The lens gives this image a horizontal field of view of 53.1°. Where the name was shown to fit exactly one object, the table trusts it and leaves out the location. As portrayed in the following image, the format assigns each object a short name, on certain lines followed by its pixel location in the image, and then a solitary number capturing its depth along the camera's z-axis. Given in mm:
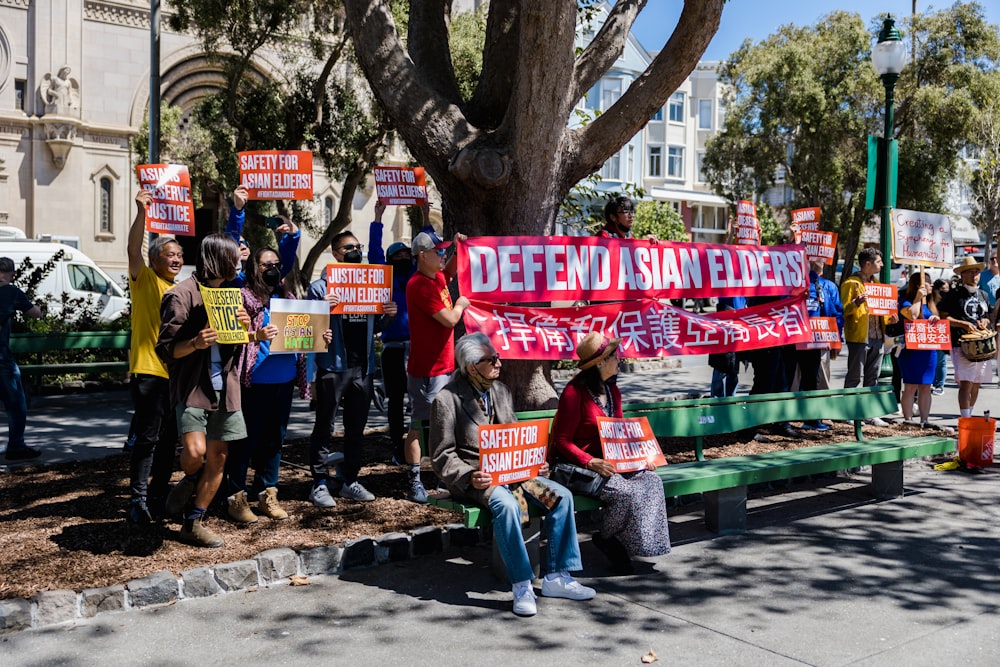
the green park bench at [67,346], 12062
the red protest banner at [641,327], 7418
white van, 19234
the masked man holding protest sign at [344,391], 7012
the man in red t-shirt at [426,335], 6855
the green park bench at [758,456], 6621
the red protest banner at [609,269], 7422
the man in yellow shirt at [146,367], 6348
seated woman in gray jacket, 5332
